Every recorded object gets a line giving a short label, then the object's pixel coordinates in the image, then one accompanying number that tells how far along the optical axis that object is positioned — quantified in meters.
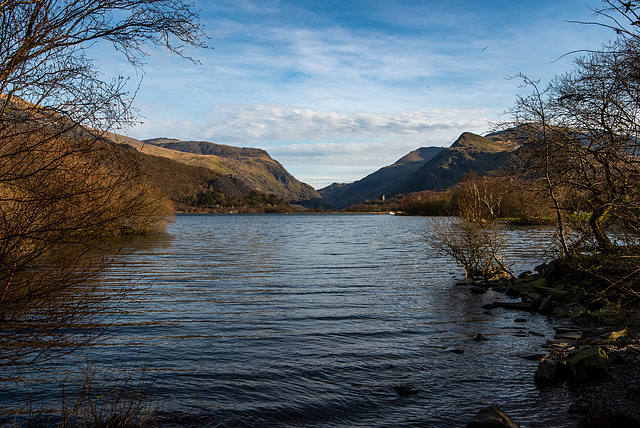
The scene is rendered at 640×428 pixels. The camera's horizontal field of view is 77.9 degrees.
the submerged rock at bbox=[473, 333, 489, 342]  13.05
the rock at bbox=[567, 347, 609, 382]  9.23
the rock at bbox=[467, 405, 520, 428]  6.79
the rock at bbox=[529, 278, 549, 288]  19.34
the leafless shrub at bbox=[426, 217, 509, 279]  22.53
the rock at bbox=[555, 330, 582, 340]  12.45
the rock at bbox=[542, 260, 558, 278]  19.83
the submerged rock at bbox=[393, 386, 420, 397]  9.12
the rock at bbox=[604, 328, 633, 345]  10.10
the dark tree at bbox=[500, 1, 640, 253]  13.26
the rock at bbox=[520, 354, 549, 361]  11.01
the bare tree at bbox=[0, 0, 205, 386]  5.92
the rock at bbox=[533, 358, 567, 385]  9.40
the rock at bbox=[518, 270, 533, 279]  22.22
